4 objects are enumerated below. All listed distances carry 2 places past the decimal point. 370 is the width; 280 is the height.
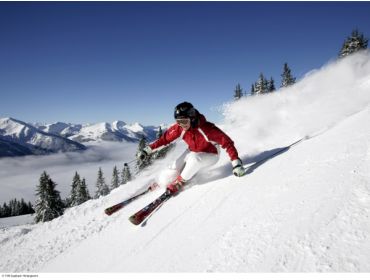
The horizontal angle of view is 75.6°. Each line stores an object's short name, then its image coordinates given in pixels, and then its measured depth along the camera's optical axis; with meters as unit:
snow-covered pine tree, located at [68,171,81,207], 55.10
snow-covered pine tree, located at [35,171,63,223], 36.28
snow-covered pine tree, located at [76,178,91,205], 54.06
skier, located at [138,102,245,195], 6.86
